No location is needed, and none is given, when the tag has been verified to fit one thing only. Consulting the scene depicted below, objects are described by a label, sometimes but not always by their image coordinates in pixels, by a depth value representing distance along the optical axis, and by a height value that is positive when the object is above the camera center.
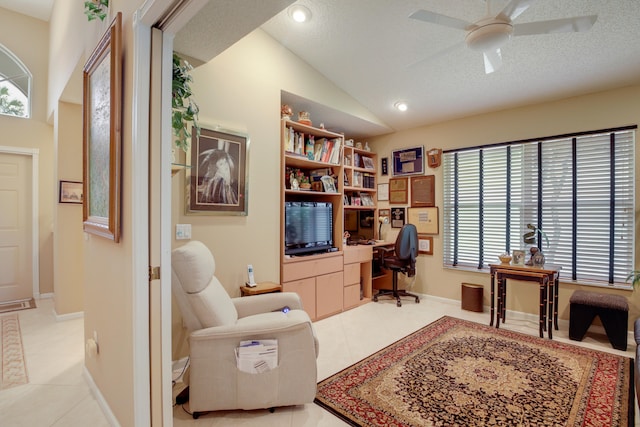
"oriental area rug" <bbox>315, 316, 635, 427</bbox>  1.88 -1.25
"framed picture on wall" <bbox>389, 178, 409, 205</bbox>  4.65 +0.30
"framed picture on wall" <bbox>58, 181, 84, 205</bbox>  3.44 +0.19
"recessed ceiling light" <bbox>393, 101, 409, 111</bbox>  3.94 +1.35
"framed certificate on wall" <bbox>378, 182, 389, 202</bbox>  4.85 +0.29
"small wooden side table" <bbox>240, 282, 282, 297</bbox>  2.70 -0.70
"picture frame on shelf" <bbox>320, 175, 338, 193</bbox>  3.82 +0.33
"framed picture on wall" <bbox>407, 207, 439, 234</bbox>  4.37 -0.12
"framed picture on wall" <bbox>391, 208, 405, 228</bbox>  4.70 -0.10
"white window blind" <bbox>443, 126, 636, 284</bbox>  3.18 +0.12
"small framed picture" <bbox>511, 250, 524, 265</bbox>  3.42 -0.51
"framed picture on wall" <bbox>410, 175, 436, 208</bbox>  4.40 +0.29
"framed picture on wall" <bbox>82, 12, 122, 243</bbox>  1.54 +0.42
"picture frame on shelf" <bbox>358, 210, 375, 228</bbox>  4.96 -0.12
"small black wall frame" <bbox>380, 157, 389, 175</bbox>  4.86 +0.71
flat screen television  3.41 -0.20
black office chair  4.08 -0.66
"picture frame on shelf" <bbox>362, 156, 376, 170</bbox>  4.82 +0.75
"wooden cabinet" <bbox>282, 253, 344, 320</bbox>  3.27 -0.81
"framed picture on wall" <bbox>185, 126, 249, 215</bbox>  2.55 +0.32
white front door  4.07 -0.26
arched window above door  4.06 +1.64
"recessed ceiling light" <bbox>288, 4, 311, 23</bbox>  2.70 +1.75
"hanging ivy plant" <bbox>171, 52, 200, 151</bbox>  1.99 +0.73
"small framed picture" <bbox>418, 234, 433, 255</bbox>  4.45 -0.49
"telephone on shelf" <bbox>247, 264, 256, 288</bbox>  2.81 -0.62
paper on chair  1.80 -0.85
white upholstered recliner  1.80 -0.85
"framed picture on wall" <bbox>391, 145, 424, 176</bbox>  4.50 +0.74
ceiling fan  1.88 +1.18
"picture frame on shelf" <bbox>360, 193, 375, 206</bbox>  4.76 +0.17
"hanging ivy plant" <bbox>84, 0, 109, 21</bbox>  1.76 +1.15
